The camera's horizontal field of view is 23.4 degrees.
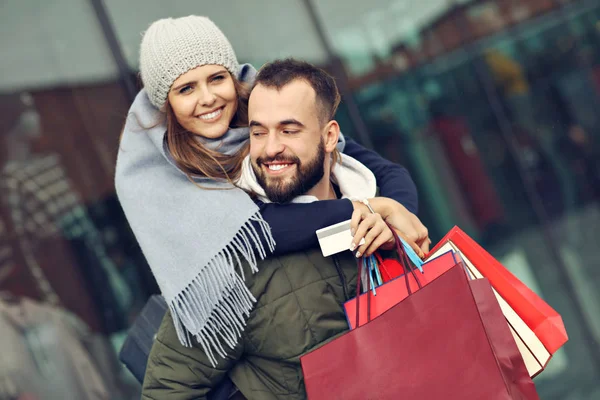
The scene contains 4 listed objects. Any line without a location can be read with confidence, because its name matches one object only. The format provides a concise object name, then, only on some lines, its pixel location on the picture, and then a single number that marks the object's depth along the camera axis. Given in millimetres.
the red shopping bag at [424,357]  2166
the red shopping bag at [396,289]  2305
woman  2389
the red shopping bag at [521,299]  2282
